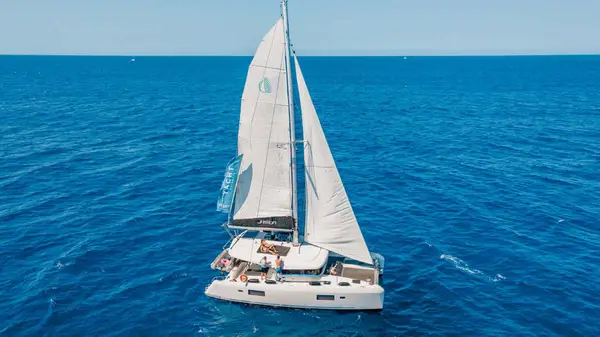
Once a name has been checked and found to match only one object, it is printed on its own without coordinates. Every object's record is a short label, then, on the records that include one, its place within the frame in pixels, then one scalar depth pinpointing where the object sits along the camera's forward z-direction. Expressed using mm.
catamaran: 34844
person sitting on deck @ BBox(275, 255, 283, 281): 35625
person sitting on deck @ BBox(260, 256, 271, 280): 36188
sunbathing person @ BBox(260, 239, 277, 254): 37656
